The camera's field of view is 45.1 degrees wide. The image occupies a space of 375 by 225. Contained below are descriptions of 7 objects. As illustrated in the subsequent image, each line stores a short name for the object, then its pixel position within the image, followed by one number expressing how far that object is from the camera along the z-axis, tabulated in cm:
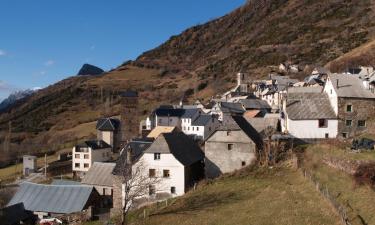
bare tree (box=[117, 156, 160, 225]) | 4434
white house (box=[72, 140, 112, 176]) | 7888
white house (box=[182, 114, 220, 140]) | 8350
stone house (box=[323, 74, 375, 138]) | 4478
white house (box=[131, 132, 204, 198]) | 4509
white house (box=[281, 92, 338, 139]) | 4525
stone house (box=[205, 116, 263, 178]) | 4422
